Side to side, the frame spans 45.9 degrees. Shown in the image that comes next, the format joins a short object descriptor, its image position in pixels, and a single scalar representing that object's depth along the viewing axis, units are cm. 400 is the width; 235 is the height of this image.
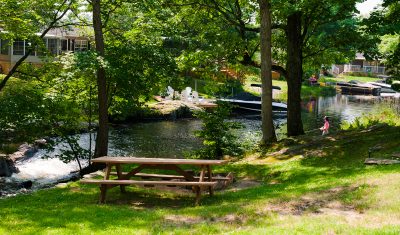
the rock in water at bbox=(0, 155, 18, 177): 1967
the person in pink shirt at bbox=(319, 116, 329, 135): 2505
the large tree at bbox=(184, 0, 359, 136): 1889
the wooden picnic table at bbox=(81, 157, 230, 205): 1039
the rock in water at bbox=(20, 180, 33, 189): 1750
